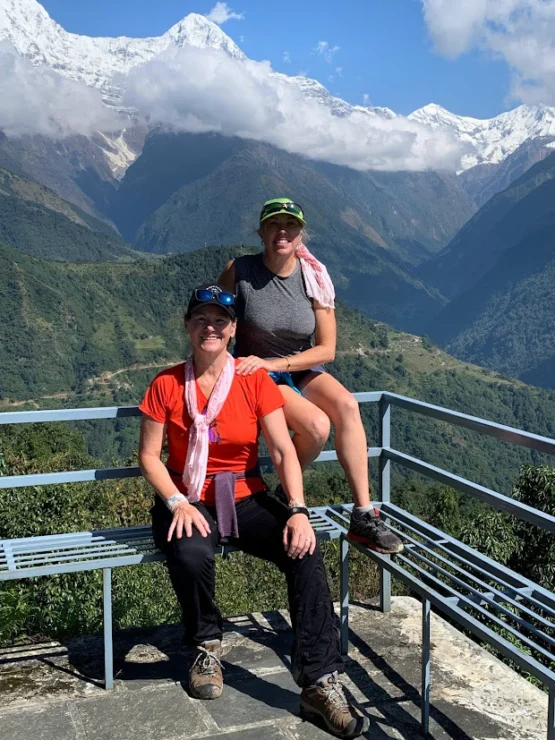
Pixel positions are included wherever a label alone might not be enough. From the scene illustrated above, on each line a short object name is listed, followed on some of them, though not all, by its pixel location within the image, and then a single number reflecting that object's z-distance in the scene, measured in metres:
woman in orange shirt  3.29
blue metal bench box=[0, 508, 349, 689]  3.38
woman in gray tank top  3.74
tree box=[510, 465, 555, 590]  19.89
